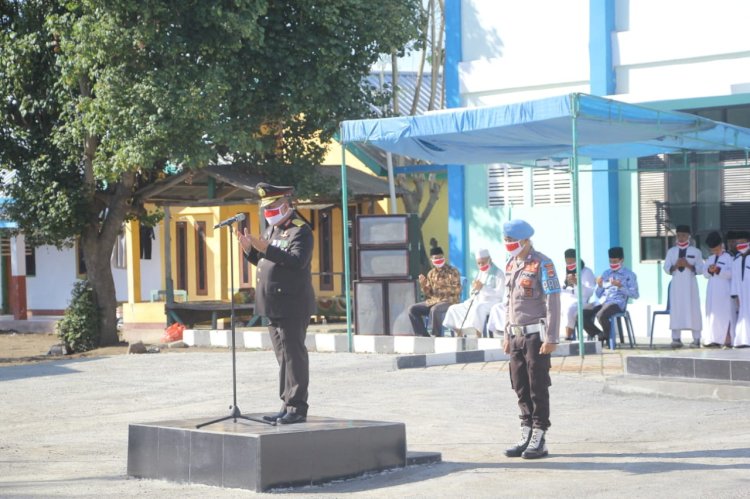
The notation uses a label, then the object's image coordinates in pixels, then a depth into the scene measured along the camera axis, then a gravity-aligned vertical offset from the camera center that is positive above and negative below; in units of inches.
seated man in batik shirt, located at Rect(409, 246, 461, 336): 756.6 -16.2
